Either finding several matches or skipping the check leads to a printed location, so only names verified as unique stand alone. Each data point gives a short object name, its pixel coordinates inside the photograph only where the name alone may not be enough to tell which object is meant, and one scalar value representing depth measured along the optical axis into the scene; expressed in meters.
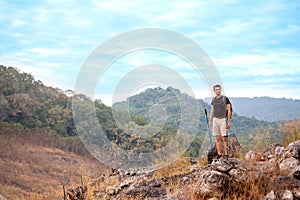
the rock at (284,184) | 6.81
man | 9.98
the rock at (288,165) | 7.91
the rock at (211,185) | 6.98
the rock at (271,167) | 7.70
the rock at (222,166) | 7.38
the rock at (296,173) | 7.39
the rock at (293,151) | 8.61
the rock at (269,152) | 9.45
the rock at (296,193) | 6.57
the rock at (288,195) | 6.40
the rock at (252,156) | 9.62
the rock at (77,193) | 8.60
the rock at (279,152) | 8.90
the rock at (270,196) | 6.38
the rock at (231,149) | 10.37
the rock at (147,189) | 7.99
